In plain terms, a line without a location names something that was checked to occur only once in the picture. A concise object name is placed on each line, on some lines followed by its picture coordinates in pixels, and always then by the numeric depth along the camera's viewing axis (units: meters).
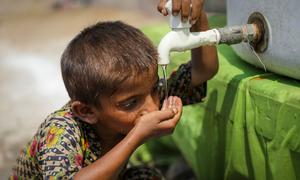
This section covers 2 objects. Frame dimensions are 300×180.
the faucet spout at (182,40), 1.26
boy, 1.19
